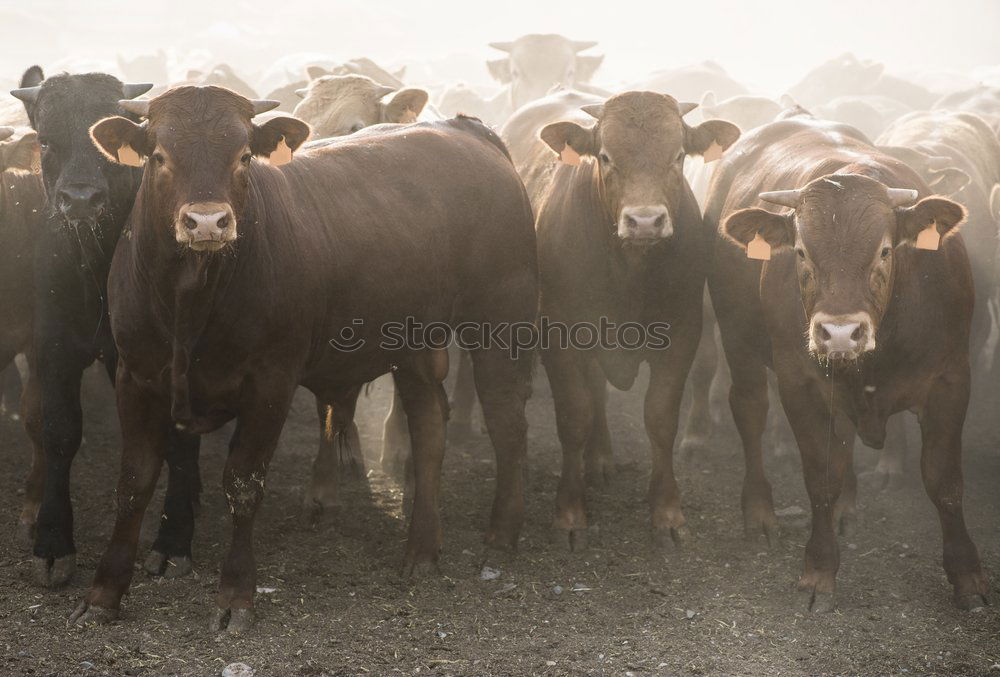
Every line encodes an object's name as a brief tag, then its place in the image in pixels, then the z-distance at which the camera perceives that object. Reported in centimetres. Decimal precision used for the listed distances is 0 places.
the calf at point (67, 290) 970
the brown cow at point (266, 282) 848
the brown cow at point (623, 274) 1133
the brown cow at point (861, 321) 920
